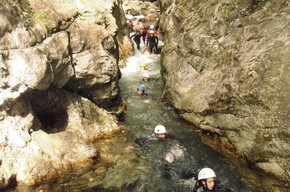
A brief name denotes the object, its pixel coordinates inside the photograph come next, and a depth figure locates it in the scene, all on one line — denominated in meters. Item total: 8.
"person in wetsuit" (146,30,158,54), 20.25
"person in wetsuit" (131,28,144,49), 21.24
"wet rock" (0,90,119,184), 5.96
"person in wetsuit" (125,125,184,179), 7.34
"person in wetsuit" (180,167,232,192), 6.02
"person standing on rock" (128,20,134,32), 25.86
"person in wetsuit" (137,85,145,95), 13.13
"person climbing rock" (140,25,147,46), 21.58
